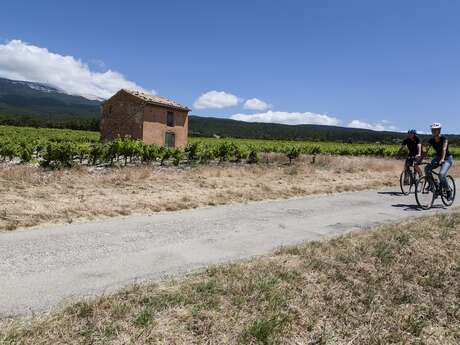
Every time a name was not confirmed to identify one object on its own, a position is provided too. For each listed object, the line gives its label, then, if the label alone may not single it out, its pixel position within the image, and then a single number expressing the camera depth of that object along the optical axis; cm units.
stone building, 3394
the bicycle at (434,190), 1002
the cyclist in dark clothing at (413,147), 1120
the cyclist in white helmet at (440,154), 973
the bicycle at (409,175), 1138
